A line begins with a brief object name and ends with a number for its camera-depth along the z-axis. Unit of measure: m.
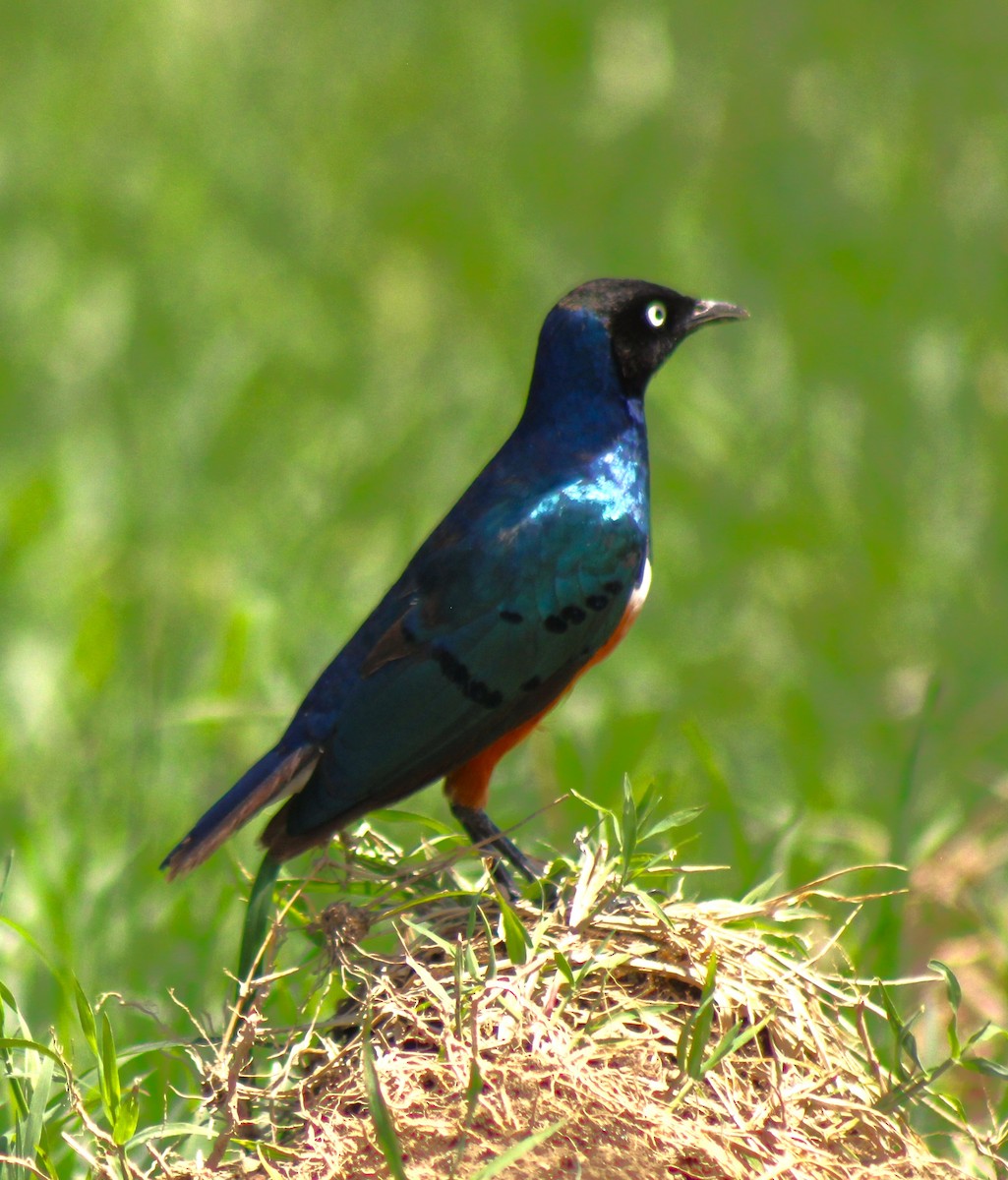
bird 7.74
